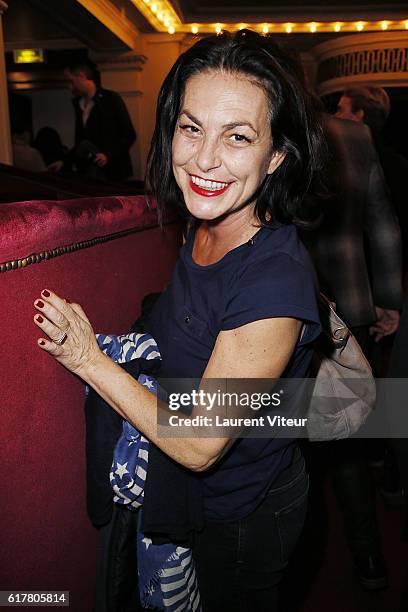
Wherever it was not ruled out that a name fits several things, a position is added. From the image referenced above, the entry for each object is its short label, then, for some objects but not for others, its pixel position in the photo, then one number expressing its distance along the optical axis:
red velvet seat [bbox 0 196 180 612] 0.65
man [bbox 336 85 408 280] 2.21
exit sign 7.91
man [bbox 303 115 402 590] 1.77
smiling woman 0.77
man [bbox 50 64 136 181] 4.10
